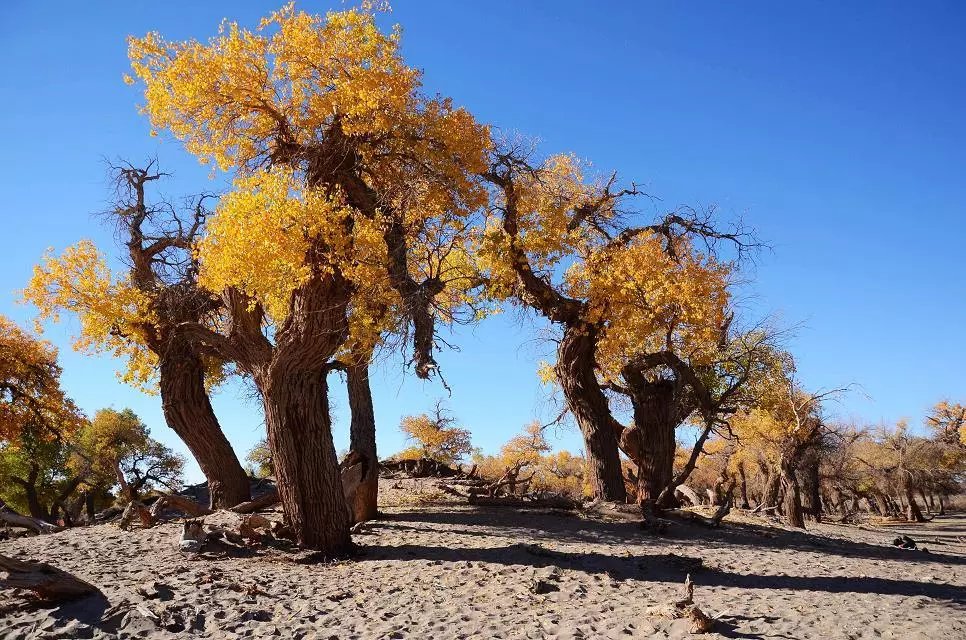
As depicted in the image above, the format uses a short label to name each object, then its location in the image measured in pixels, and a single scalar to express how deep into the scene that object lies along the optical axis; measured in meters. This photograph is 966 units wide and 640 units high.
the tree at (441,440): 39.00
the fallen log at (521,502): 14.80
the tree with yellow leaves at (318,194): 8.91
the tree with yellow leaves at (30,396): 19.33
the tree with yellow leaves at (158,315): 12.33
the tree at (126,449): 30.91
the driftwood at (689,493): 20.09
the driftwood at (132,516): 10.98
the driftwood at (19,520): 8.20
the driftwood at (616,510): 13.19
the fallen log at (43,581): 5.70
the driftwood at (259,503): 11.97
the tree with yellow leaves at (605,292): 13.01
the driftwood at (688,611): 5.94
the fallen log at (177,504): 11.41
